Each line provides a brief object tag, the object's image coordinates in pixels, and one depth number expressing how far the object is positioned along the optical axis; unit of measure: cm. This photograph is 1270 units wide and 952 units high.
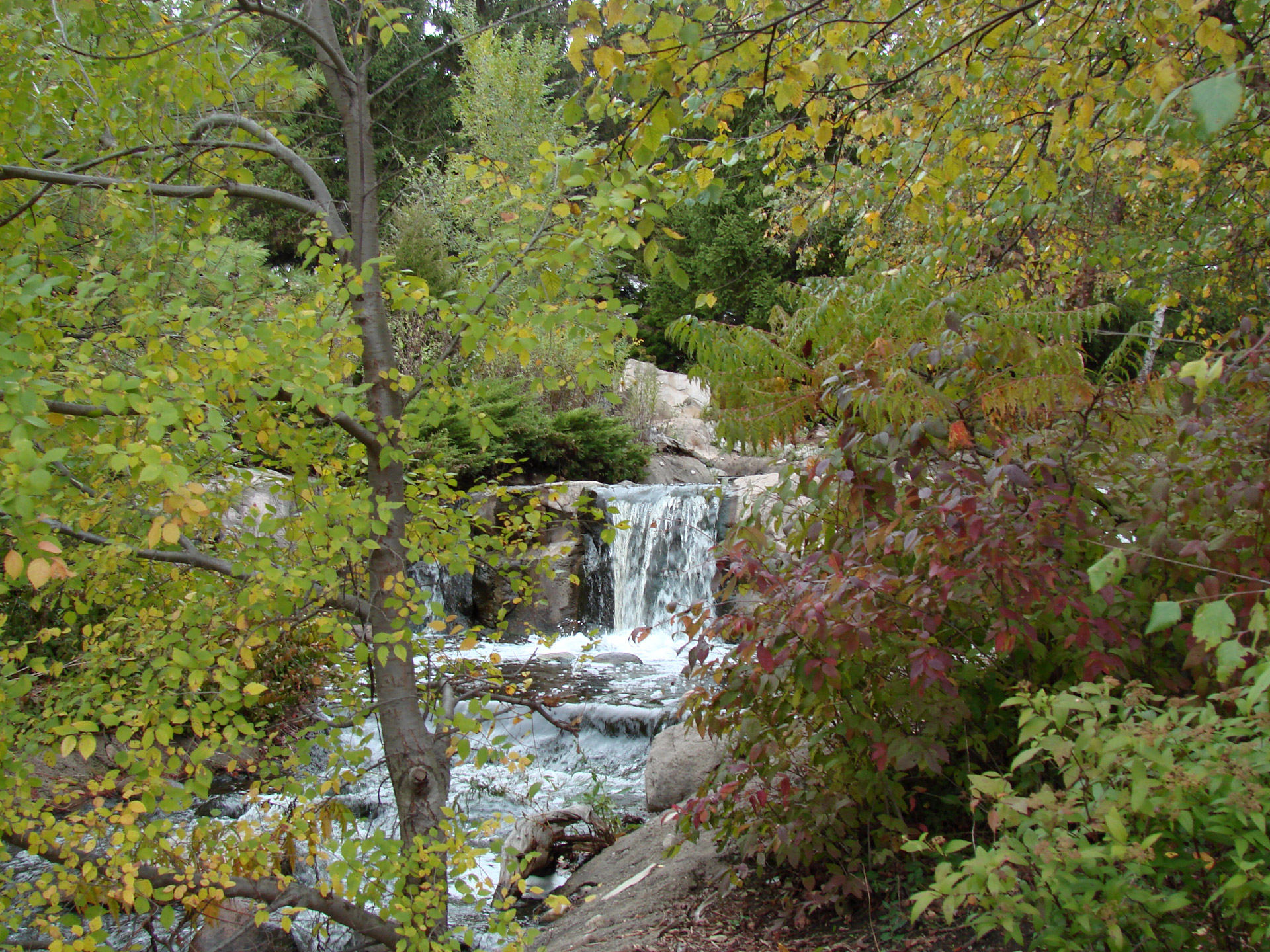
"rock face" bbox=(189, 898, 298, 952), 432
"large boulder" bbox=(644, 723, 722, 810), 521
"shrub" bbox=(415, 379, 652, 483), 1309
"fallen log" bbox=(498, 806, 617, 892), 493
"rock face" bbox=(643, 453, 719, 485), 1655
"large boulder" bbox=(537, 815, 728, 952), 339
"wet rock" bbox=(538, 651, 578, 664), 942
